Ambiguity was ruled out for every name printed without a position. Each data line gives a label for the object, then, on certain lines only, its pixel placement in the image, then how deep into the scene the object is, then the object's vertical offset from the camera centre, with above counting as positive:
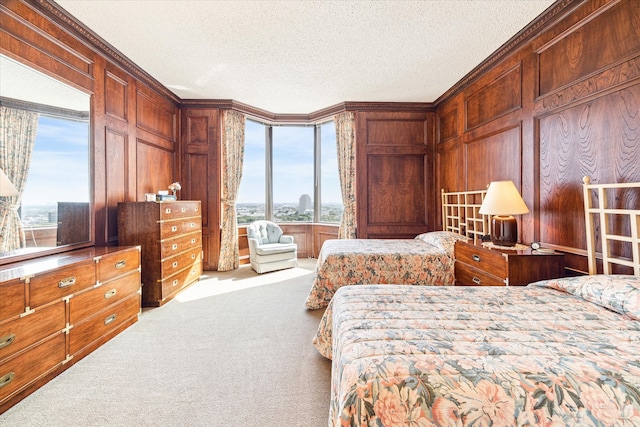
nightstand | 2.27 -0.45
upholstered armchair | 4.77 -0.54
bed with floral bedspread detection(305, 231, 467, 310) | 3.20 -0.64
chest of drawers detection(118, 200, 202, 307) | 3.35 -0.26
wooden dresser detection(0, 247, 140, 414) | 1.72 -0.70
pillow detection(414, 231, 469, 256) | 3.42 -0.33
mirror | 2.14 +0.51
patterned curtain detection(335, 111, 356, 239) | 5.09 +0.88
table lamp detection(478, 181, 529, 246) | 2.56 +0.05
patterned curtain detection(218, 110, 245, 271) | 5.02 +0.67
